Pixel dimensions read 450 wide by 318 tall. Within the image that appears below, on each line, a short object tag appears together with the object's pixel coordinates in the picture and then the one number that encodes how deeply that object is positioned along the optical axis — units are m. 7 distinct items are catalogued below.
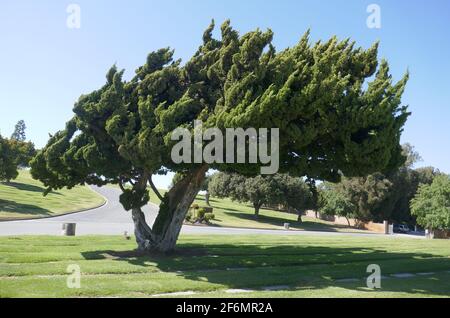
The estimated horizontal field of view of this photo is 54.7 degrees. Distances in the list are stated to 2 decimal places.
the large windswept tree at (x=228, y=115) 14.17
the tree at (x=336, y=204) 63.75
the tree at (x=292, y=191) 58.47
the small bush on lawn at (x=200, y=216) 42.81
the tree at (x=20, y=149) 48.74
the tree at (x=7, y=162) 43.78
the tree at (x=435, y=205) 37.97
